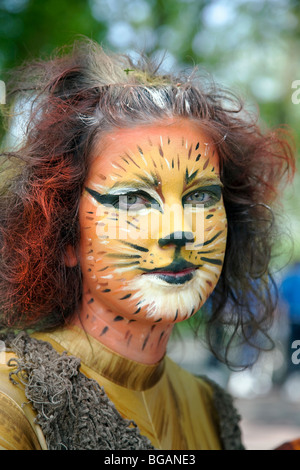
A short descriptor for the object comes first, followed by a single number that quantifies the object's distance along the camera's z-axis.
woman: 0.92
